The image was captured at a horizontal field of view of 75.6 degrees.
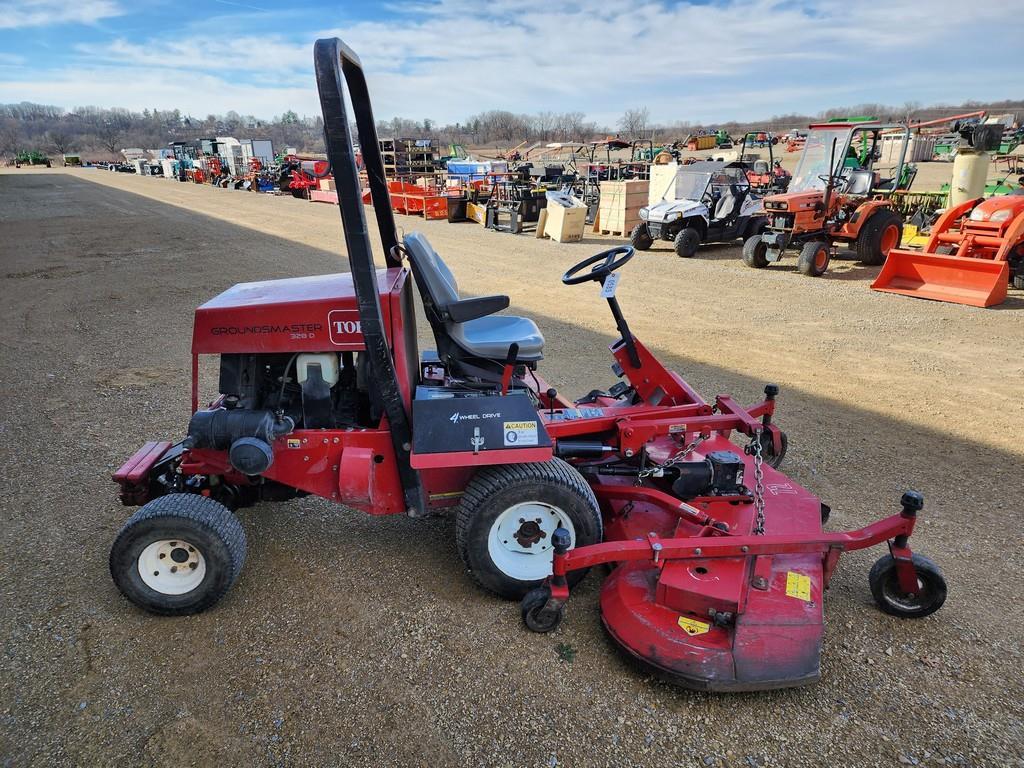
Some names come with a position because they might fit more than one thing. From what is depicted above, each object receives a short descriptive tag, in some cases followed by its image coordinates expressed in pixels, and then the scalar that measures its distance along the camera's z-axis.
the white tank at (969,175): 10.41
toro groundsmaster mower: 2.44
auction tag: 3.34
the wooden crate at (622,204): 13.82
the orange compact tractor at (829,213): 10.06
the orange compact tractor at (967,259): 7.72
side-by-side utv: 11.56
